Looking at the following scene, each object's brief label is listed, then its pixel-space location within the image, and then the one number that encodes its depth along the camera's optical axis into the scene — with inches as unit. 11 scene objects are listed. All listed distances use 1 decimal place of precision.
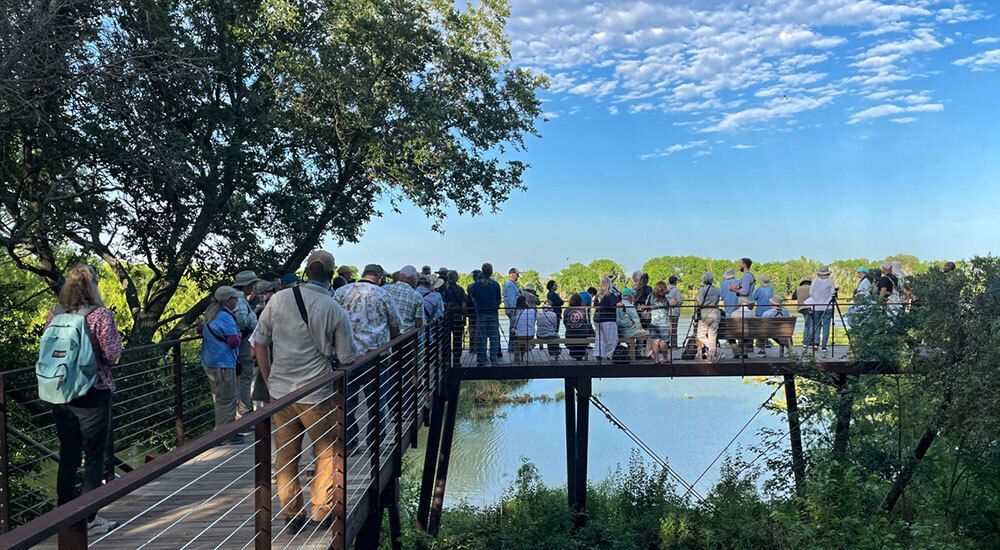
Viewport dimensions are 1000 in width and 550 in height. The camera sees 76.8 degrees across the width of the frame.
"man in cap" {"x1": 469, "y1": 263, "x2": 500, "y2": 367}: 406.9
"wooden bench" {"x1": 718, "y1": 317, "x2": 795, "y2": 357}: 435.5
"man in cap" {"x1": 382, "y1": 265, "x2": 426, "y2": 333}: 266.8
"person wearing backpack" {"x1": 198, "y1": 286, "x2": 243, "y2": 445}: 230.7
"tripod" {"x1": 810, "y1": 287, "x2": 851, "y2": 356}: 450.6
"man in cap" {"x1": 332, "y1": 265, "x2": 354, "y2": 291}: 366.4
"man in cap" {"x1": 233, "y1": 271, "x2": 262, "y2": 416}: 247.1
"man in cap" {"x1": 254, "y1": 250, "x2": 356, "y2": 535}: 145.7
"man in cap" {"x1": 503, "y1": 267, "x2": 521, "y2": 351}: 432.8
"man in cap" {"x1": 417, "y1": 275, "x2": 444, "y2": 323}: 330.0
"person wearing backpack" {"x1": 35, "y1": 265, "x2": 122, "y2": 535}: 139.2
